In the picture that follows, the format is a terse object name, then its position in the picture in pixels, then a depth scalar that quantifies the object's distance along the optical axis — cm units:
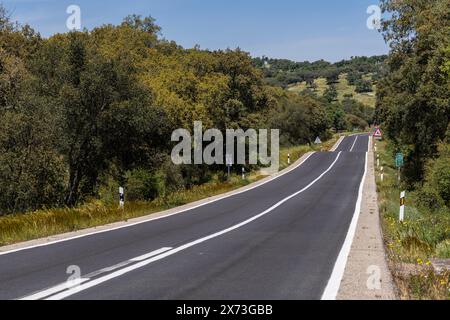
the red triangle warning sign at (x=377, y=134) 4047
